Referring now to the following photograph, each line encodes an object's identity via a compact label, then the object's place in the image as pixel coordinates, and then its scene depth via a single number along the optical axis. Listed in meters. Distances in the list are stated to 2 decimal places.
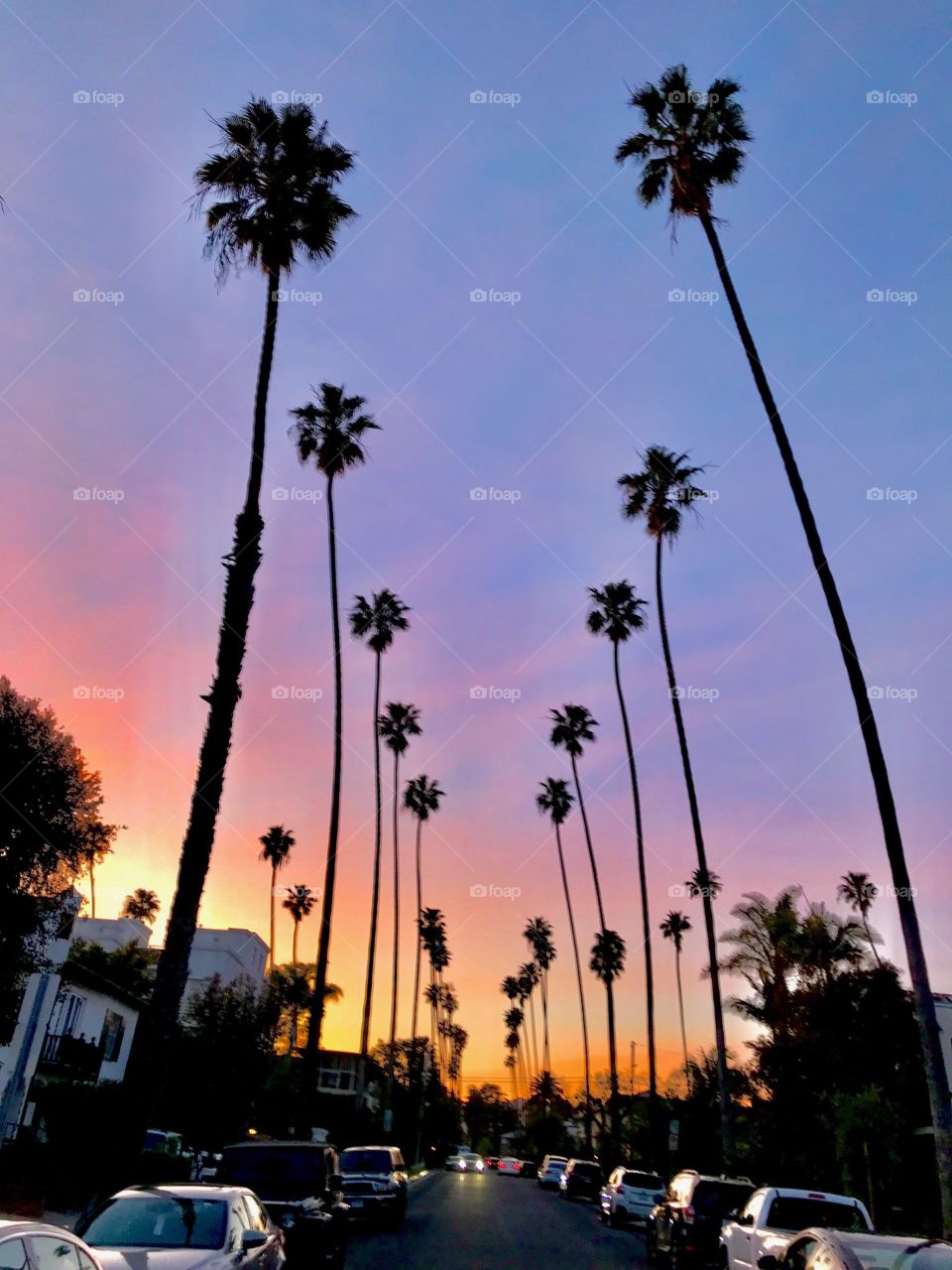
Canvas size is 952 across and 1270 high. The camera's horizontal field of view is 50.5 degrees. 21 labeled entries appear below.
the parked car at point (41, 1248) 5.07
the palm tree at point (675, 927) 86.00
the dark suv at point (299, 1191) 12.57
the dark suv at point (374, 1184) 23.19
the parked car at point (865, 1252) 7.33
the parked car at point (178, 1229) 8.09
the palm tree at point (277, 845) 79.19
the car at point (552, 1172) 56.81
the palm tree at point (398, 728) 61.25
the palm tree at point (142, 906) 96.50
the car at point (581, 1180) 45.38
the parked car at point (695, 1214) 17.39
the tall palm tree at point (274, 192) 20.80
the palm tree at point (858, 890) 62.72
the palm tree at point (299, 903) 85.81
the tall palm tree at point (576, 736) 60.41
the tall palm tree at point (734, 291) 16.06
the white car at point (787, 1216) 12.36
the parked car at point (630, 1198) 30.22
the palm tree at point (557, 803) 69.44
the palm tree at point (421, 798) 73.81
